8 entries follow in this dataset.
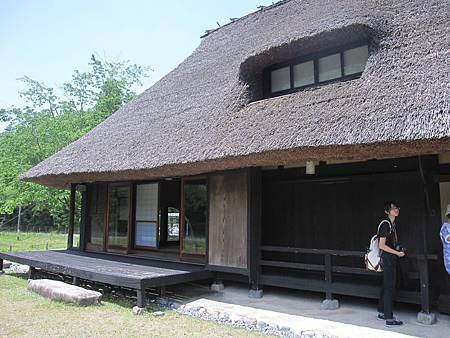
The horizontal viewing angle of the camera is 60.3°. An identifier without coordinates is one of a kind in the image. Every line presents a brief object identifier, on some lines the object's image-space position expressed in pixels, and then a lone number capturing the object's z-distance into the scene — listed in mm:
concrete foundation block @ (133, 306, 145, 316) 5652
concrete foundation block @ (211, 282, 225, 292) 7078
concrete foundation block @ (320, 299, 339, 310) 5688
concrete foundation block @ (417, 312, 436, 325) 4844
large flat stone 6023
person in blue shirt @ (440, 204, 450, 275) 4746
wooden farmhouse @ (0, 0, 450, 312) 5168
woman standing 4891
